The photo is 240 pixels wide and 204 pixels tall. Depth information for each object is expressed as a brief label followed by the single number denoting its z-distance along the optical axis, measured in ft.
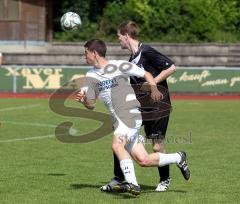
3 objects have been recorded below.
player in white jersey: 60.34
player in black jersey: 62.75
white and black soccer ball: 78.18
